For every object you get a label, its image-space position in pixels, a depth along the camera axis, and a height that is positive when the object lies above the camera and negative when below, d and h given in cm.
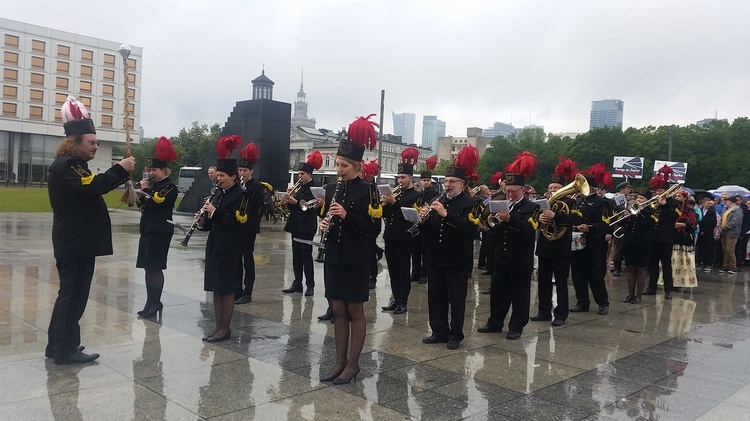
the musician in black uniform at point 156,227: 762 -51
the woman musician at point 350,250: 547 -48
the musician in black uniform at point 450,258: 673 -62
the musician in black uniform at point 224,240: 658 -55
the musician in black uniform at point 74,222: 554 -37
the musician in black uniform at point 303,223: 907 -43
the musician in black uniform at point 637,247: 1005 -55
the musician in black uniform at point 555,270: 825 -84
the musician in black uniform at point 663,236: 1038 -35
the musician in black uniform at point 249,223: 828 -42
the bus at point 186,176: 6216 +152
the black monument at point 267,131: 2417 +263
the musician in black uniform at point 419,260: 1138 -115
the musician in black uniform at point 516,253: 735 -57
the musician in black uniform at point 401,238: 863 -56
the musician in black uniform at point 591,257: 900 -69
